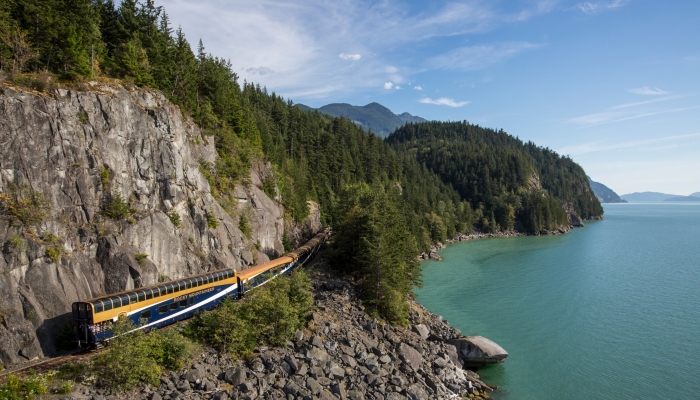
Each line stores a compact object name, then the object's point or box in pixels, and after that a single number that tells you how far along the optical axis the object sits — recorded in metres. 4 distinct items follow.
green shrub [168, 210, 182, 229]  33.47
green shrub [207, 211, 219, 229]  37.75
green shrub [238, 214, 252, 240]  43.69
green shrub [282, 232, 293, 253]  54.50
